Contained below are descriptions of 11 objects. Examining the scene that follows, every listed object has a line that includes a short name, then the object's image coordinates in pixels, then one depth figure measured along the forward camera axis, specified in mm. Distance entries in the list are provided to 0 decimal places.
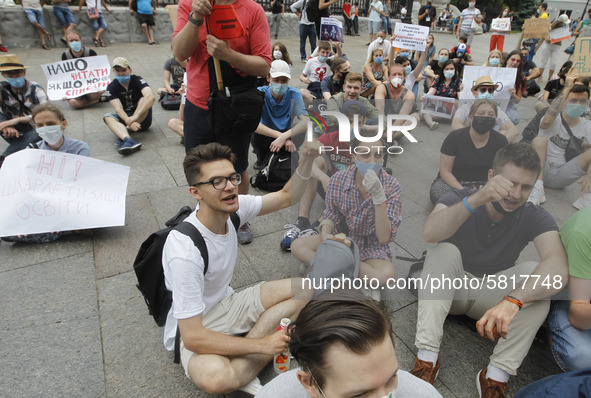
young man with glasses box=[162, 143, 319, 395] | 1750
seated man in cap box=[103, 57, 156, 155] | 5035
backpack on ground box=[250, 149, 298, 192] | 3949
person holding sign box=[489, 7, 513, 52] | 9031
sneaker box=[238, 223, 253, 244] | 3199
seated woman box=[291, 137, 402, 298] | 1718
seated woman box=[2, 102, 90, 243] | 3281
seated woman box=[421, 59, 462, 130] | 6414
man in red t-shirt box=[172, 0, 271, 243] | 2240
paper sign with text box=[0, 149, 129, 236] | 2961
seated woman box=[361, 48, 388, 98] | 6785
